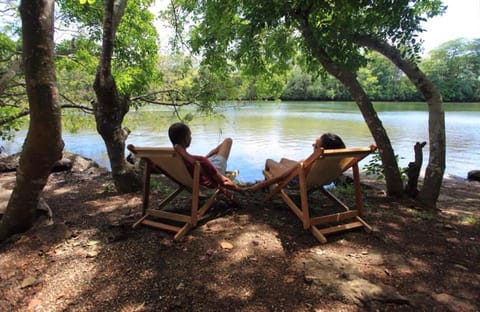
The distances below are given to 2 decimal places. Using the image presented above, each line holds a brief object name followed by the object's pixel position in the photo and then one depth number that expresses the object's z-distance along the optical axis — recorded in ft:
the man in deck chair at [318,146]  11.39
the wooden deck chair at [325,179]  9.36
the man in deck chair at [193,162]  9.52
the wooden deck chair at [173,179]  9.49
